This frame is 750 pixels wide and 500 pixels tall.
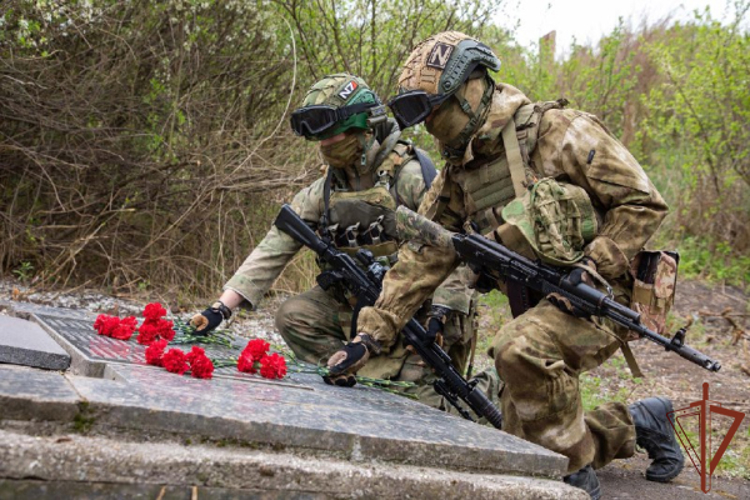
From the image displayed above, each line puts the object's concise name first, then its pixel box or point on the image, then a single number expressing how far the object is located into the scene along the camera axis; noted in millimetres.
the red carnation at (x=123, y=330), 3182
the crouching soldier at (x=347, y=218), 3871
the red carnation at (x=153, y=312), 3117
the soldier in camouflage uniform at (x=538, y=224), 2775
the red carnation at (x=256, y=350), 2889
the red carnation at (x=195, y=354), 2555
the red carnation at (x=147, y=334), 3084
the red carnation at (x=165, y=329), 3138
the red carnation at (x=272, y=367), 2824
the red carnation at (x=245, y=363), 2855
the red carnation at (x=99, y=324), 3224
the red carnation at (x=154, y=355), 2590
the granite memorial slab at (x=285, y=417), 1820
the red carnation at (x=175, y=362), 2535
